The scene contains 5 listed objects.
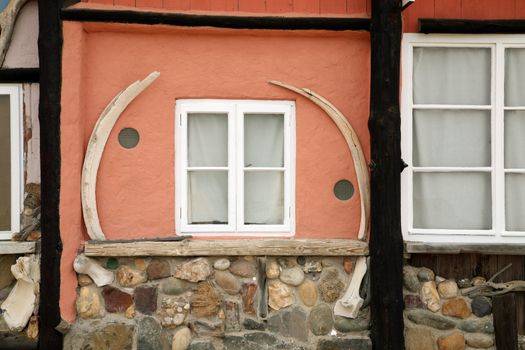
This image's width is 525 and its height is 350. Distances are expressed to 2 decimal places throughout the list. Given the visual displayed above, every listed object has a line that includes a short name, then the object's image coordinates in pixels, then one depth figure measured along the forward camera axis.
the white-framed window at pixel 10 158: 4.89
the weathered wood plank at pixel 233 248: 4.64
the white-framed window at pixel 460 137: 4.93
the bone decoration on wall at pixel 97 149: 4.70
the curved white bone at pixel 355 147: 4.81
